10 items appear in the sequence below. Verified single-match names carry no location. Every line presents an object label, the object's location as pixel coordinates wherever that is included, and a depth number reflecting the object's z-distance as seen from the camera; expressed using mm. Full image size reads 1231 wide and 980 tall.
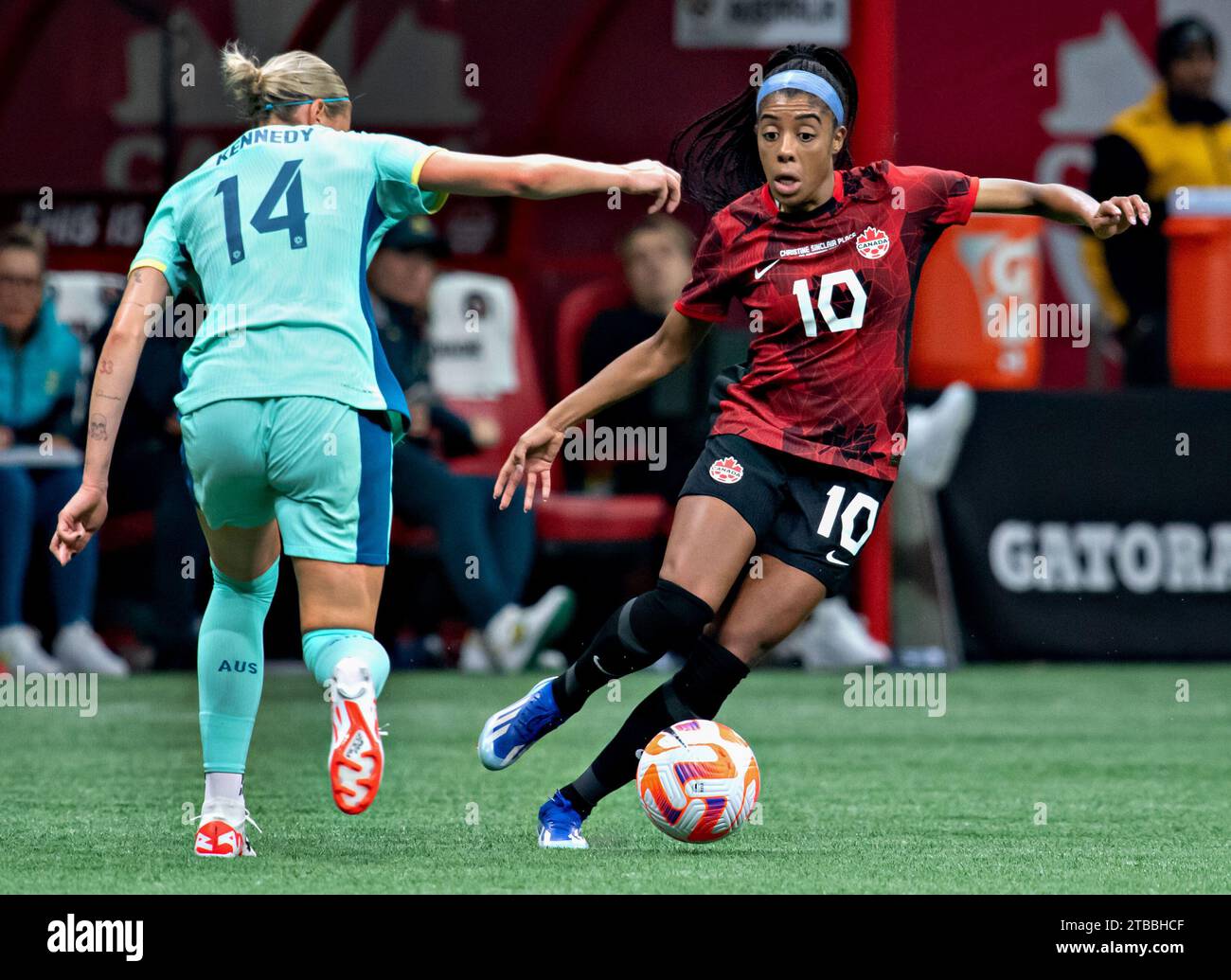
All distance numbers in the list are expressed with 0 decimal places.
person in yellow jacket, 11062
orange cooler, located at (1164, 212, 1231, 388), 10789
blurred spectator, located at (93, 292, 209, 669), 9939
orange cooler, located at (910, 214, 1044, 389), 10570
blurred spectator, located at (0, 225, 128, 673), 10055
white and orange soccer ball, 5141
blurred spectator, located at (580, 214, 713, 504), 10641
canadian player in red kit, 5293
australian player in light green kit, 4816
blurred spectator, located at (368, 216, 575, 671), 10249
